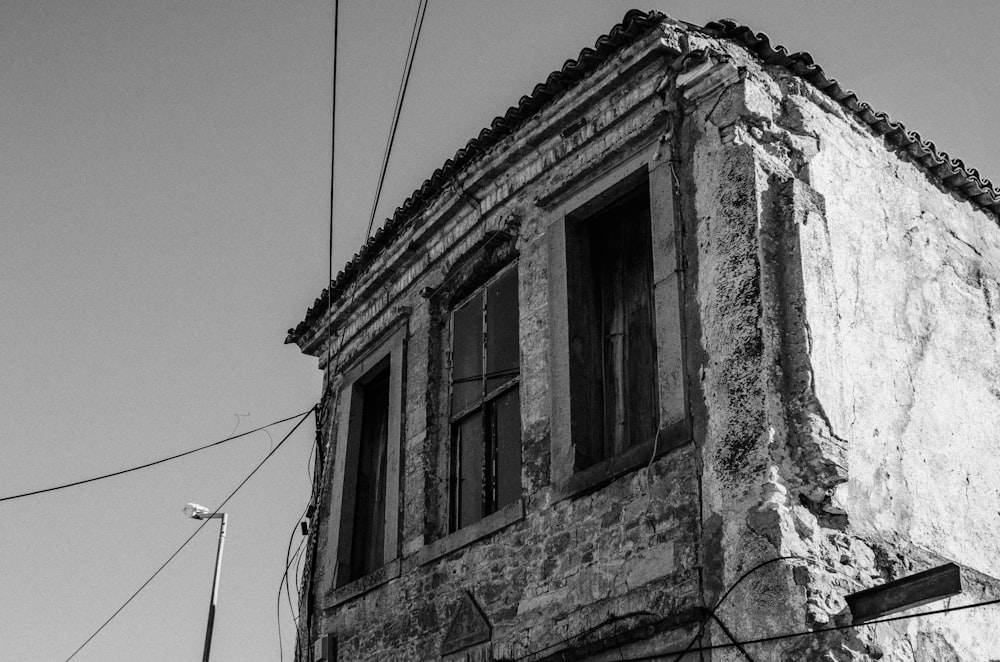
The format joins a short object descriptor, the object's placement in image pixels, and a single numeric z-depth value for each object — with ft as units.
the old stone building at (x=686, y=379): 19.84
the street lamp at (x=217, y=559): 59.77
